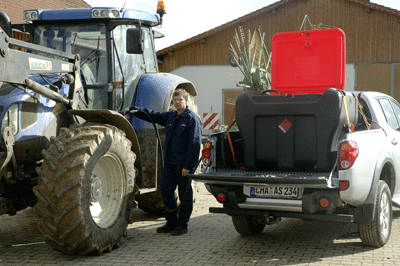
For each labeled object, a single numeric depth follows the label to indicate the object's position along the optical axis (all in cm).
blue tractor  540
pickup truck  556
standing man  696
